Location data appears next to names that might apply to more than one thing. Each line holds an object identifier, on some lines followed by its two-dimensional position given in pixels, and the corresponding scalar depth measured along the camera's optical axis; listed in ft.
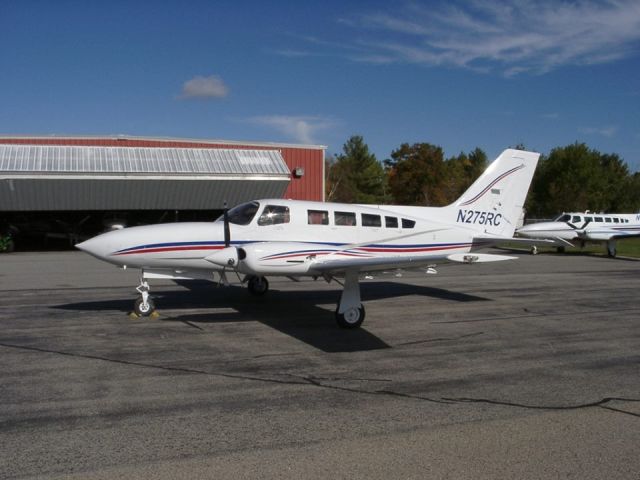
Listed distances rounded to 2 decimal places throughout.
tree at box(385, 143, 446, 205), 250.37
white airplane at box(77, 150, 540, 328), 37.09
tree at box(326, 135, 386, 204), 275.59
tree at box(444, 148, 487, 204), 262.47
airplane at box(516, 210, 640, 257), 109.19
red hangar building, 108.27
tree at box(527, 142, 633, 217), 236.84
